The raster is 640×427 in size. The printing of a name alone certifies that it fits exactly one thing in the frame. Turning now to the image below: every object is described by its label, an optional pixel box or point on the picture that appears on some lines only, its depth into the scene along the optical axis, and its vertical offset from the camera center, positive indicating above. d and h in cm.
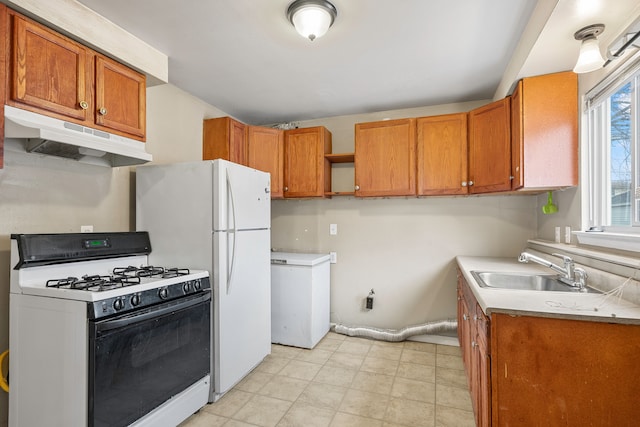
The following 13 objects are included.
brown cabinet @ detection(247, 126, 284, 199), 347 +67
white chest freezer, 312 -82
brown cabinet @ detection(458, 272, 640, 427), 124 -62
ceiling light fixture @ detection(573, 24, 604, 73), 160 +82
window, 169 +36
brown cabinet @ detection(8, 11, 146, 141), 157 +74
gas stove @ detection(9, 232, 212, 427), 148 -61
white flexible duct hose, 320 -118
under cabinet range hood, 152 +40
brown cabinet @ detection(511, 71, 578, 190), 216 +57
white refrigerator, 220 -13
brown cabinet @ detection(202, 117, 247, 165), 321 +76
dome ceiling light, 175 +110
